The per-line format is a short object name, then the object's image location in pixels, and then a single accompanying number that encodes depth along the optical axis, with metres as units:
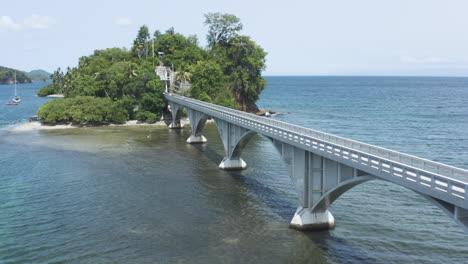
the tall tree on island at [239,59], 111.00
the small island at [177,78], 95.25
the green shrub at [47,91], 193.29
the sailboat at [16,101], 161.71
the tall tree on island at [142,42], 139.00
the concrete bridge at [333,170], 21.03
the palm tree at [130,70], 101.62
